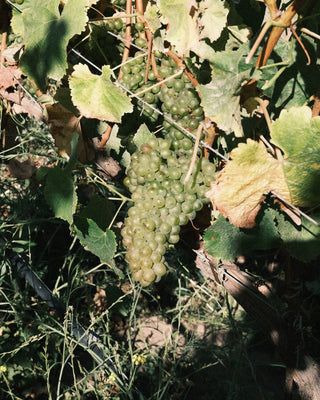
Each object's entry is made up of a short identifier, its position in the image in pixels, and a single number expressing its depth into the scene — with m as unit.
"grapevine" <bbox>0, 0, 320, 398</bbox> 0.78
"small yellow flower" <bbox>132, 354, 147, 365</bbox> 1.63
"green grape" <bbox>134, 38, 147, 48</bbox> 1.00
